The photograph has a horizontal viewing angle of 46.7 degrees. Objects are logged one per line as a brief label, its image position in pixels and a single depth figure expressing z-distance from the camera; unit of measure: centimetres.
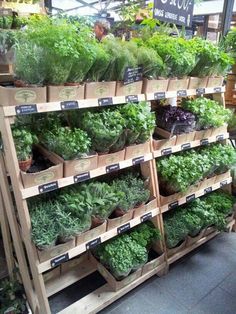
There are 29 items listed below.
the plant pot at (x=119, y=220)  179
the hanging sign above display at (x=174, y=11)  186
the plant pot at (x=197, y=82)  204
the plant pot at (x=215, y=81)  217
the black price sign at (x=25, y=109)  130
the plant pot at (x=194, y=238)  235
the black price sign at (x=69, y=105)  143
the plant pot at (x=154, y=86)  178
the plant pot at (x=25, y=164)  143
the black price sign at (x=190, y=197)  225
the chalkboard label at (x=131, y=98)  170
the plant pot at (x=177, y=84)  191
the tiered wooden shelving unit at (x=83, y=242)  139
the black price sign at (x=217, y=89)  224
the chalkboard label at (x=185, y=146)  209
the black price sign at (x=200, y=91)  210
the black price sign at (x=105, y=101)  157
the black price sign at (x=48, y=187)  145
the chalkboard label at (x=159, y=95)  184
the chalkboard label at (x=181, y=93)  197
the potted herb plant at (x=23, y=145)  141
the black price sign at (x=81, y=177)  157
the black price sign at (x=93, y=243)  170
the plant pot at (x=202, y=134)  218
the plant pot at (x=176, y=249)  223
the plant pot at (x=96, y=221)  170
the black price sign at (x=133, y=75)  162
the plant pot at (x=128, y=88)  164
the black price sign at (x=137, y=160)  181
